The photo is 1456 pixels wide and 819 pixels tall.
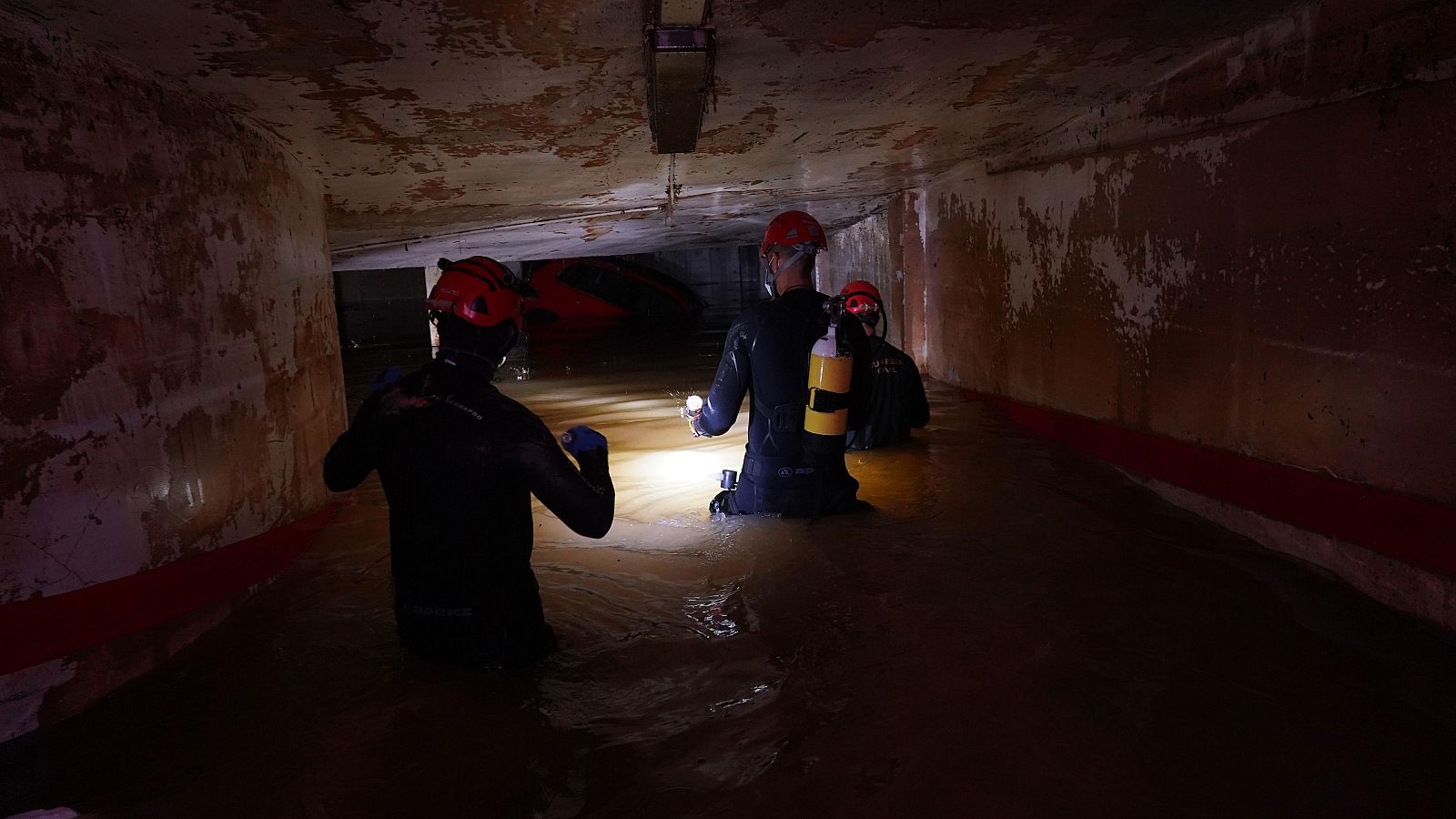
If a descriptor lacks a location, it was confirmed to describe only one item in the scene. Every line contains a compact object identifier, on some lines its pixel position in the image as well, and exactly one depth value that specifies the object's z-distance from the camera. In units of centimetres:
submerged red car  1975
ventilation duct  346
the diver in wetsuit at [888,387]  627
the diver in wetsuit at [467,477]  277
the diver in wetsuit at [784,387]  460
